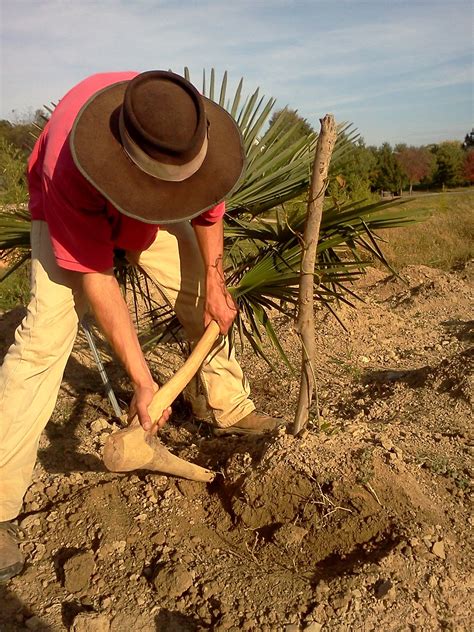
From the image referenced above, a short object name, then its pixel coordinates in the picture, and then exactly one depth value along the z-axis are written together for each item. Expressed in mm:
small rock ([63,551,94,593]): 2264
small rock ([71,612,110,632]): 2035
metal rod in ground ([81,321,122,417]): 3438
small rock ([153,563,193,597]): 2166
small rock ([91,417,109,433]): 3566
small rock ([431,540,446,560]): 2139
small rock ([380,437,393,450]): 2548
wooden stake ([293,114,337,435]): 2293
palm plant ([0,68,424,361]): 2713
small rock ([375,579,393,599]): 1982
